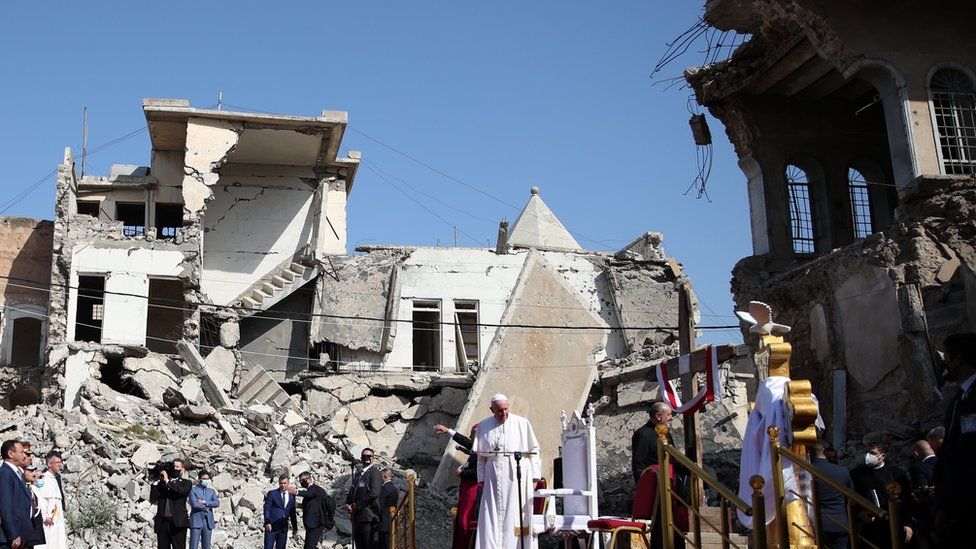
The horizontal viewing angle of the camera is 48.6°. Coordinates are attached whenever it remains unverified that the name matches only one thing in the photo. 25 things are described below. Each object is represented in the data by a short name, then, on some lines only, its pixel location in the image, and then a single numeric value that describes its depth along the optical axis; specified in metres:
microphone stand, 10.77
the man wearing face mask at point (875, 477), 9.45
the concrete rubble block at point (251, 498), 19.50
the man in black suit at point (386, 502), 14.37
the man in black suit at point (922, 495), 6.43
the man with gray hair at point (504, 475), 11.25
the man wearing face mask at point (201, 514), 14.94
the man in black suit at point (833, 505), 7.40
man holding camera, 14.31
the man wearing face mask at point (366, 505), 14.46
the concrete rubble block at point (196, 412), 24.56
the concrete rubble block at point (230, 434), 23.09
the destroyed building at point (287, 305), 25.61
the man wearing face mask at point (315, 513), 15.23
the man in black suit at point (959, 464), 5.65
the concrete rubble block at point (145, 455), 20.34
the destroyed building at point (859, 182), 15.30
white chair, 10.95
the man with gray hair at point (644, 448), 10.54
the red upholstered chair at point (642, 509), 9.17
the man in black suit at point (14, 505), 8.77
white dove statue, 7.70
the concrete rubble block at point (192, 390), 26.66
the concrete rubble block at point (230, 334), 30.41
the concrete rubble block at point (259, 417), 24.84
